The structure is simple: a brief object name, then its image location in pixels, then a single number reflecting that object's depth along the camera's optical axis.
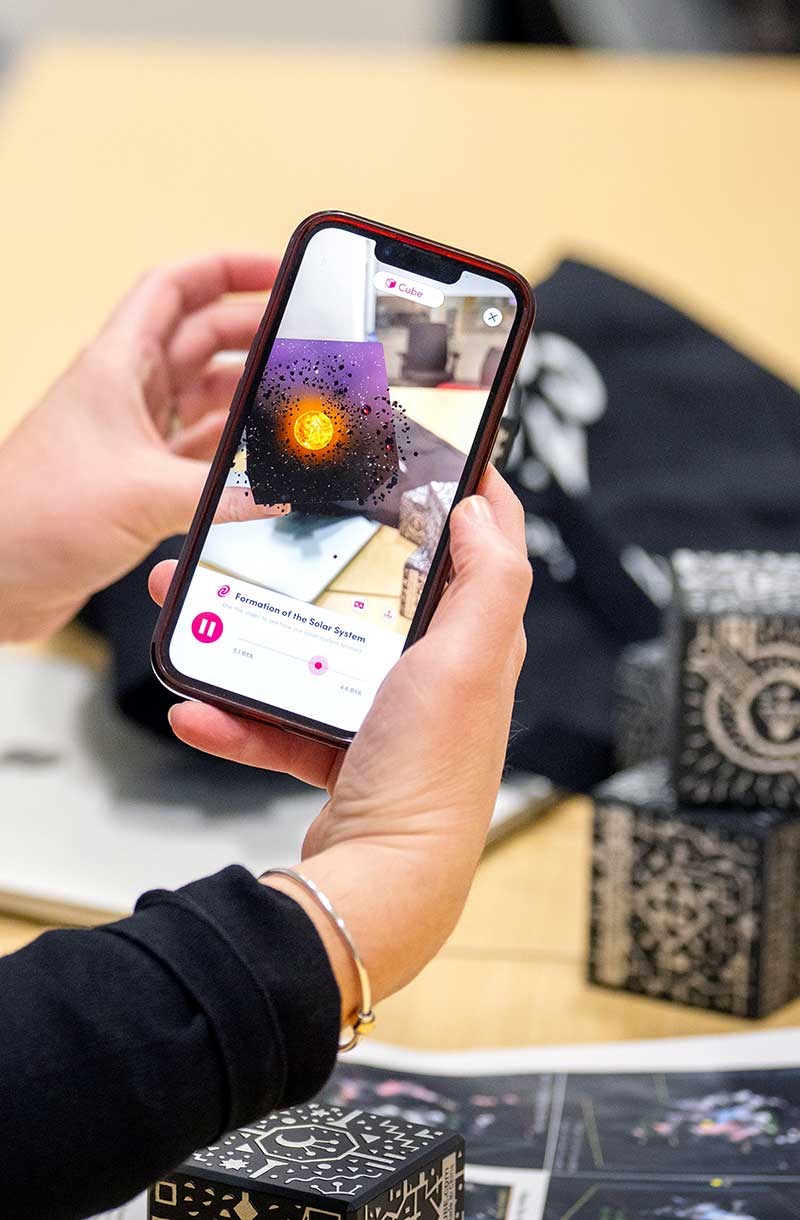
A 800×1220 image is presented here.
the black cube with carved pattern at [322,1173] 0.87
